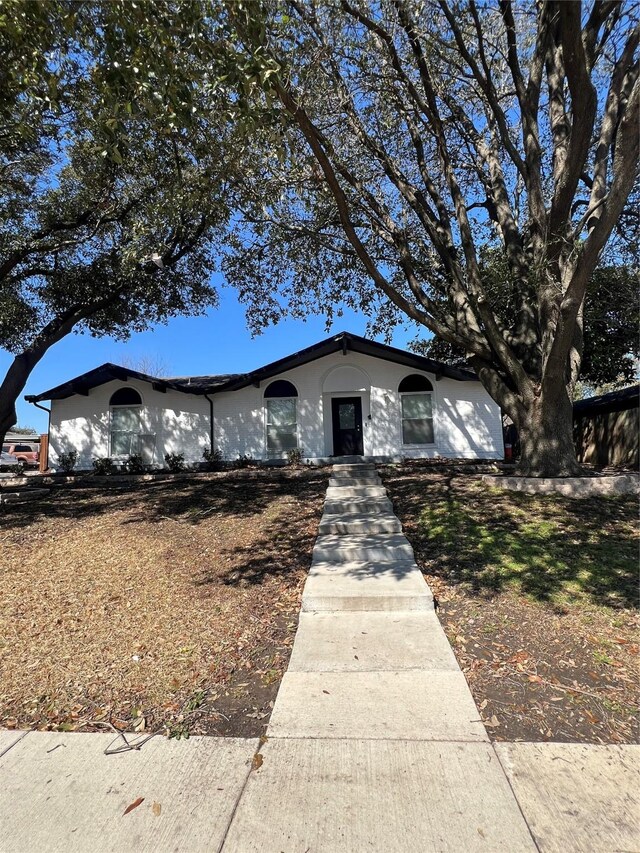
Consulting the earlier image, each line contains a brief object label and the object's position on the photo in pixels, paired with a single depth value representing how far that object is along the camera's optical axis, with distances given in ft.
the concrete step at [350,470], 36.63
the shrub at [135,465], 48.11
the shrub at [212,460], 47.80
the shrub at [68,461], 50.19
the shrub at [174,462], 47.75
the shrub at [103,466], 47.66
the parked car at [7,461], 69.05
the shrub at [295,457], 46.20
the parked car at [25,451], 88.49
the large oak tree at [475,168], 20.77
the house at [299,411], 46.42
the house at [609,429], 40.73
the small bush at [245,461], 46.93
